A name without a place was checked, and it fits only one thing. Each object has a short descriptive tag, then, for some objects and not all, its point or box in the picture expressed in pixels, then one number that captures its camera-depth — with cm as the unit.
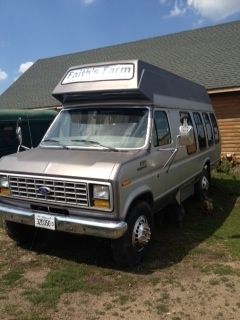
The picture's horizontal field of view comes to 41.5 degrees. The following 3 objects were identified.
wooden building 1121
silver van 383
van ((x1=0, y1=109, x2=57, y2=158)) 785
